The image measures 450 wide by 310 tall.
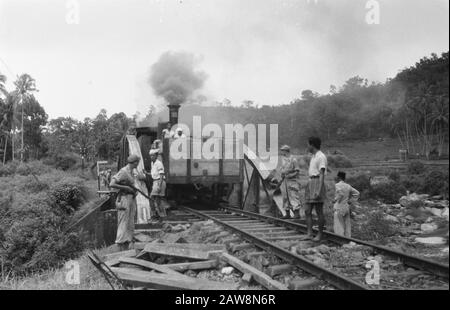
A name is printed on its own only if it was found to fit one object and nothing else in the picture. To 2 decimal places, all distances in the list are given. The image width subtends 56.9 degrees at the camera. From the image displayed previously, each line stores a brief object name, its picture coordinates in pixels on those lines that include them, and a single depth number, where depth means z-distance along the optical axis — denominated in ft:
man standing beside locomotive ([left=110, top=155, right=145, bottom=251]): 23.30
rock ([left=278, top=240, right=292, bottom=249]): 21.14
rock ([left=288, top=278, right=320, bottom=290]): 14.74
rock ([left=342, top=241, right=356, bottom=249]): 19.98
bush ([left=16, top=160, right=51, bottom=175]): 119.24
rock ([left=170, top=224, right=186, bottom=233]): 28.10
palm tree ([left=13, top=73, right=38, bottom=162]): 173.18
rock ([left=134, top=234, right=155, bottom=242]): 24.88
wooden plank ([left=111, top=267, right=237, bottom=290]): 15.66
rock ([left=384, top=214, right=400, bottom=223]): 31.79
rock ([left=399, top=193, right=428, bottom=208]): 37.79
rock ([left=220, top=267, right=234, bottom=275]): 17.83
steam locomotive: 37.52
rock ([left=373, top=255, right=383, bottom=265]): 17.52
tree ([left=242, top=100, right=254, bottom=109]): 124.37
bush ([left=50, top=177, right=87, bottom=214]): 59.52
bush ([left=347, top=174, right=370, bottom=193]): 49.93
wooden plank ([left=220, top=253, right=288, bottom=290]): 14.94
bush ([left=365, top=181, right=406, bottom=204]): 46.47
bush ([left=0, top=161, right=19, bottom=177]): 120.09
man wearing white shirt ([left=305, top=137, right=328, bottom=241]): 21.57
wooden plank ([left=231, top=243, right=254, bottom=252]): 20.99
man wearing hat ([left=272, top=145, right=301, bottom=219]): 30.98
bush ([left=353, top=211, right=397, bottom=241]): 26.34
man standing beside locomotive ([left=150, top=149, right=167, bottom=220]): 31.55
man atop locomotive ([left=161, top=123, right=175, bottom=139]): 38.07
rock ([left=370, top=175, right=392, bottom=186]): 51.55
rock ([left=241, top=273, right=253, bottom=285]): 15.98
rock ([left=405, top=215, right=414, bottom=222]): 33.00
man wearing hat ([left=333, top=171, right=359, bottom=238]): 24.35
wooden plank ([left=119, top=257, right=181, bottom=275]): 17.89
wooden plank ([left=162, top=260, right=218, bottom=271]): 18.49
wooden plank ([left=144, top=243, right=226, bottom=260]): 19.62
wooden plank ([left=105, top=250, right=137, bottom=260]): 20.85
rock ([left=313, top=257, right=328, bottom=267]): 17.65
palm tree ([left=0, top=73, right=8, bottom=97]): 150.20
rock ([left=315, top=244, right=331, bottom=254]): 19.80
